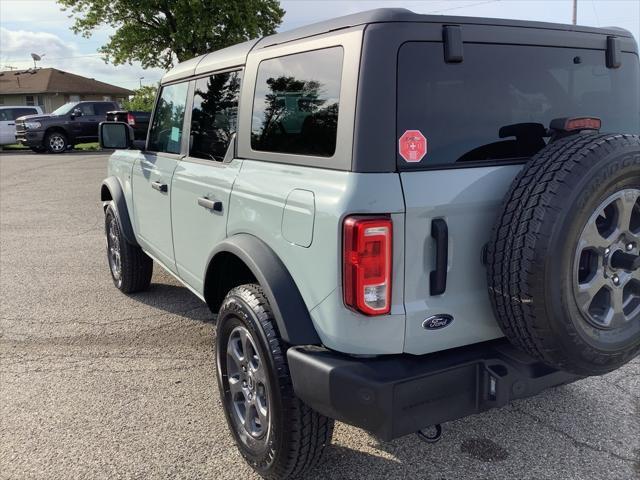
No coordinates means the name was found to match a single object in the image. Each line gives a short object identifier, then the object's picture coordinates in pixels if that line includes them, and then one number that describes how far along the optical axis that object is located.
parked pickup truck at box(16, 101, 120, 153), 21.19
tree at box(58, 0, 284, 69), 28.58
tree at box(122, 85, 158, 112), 30.41
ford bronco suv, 2.01
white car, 24.25
